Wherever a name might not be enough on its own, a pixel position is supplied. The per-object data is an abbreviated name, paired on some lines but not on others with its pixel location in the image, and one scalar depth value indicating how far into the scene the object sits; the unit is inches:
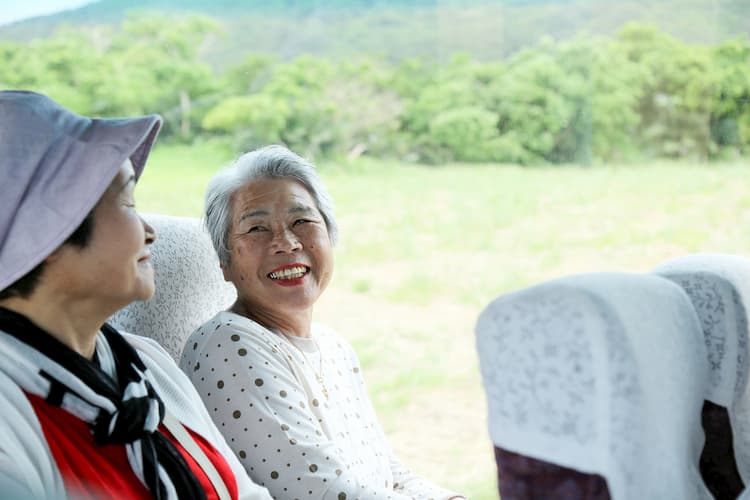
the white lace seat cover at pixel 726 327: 44.4
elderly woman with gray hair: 54.3
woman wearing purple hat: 39.2
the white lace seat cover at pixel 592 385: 36.5
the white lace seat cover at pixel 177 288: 62.1
